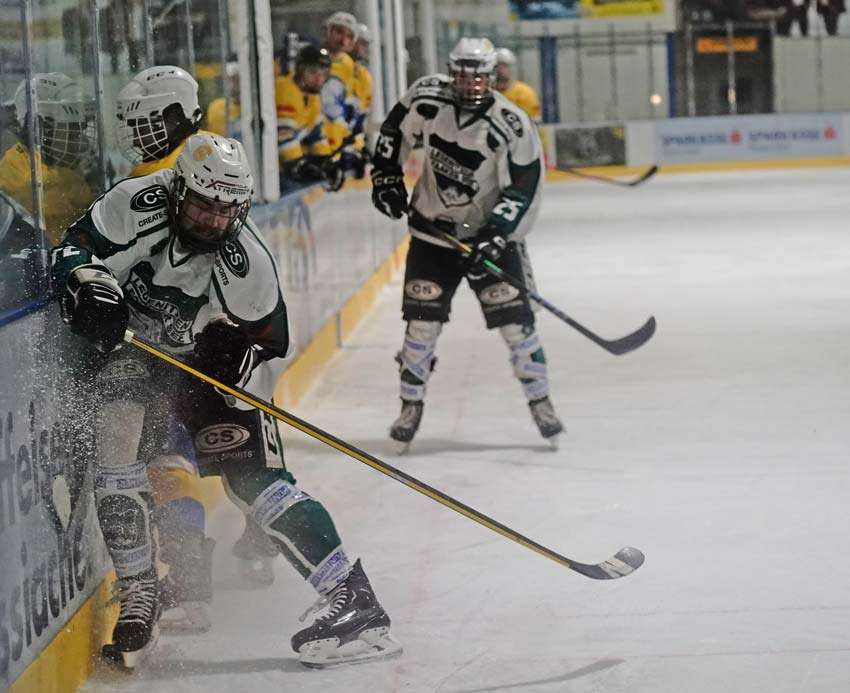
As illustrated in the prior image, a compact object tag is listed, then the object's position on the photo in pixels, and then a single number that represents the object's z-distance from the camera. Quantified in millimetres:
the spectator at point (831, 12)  39812
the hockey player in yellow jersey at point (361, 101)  14914
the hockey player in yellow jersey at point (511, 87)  19797
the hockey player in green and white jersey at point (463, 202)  9734
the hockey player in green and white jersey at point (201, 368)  6074
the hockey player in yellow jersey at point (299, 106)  13445
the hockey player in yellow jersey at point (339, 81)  15055
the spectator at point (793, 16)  39719
